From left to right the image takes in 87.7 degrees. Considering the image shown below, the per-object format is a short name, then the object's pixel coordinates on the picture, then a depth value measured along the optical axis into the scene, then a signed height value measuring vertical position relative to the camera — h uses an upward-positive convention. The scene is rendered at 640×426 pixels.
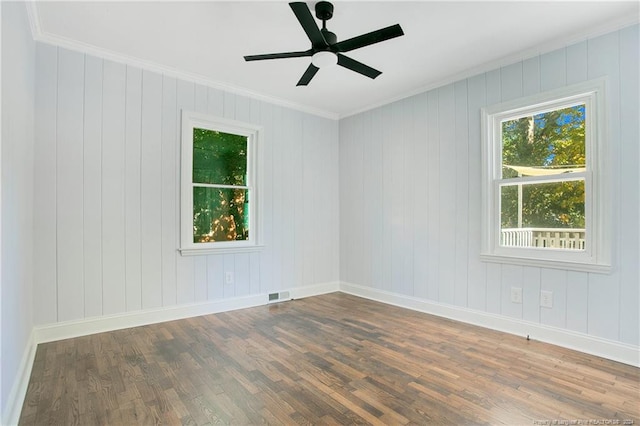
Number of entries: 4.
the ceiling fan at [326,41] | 2.15 +1.22
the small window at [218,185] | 3.68 +0.34
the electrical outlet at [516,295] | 3.15 -0.77
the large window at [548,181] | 2.74 +0.30
